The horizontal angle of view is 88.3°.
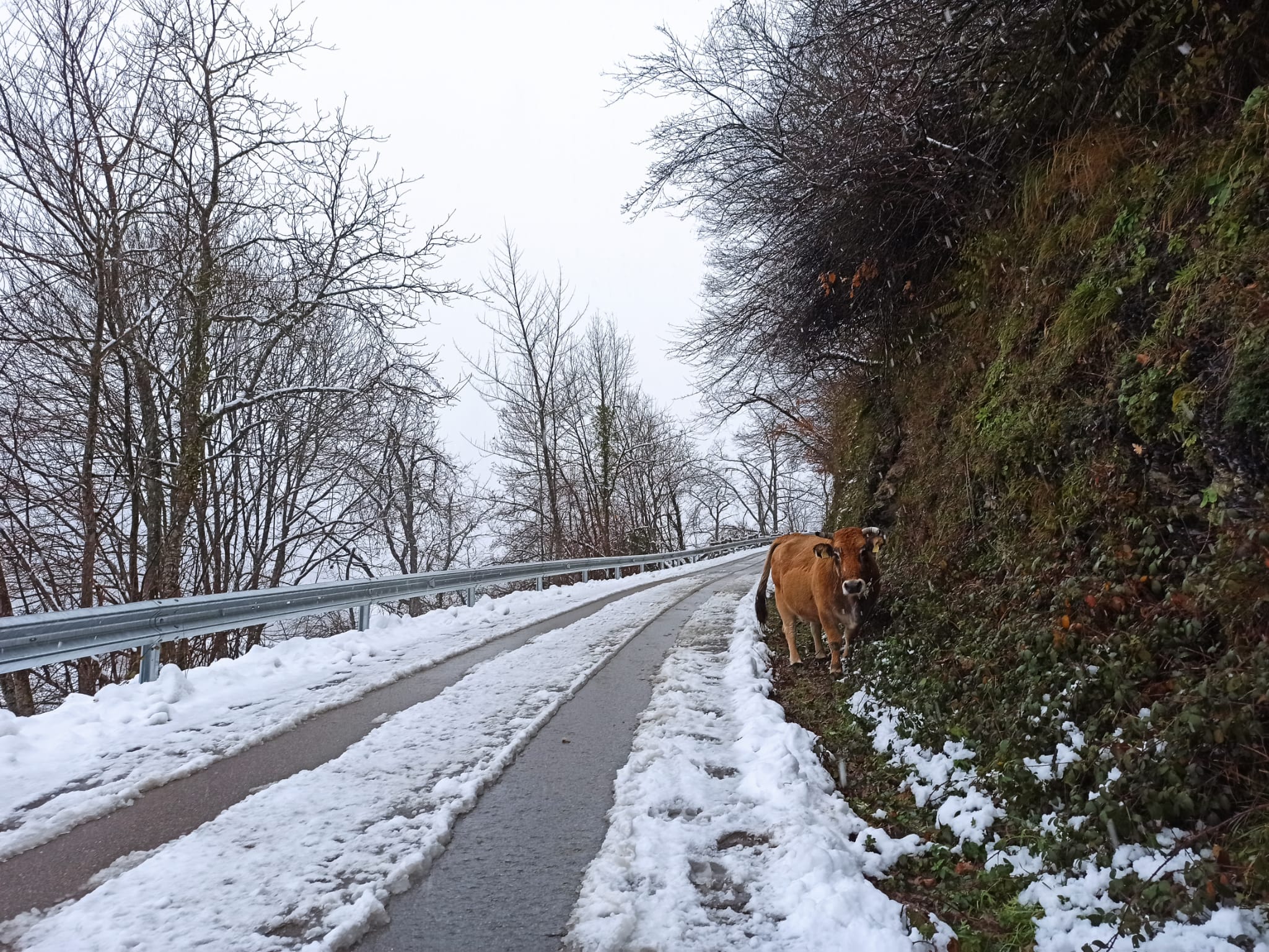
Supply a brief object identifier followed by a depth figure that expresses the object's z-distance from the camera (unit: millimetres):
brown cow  6527
